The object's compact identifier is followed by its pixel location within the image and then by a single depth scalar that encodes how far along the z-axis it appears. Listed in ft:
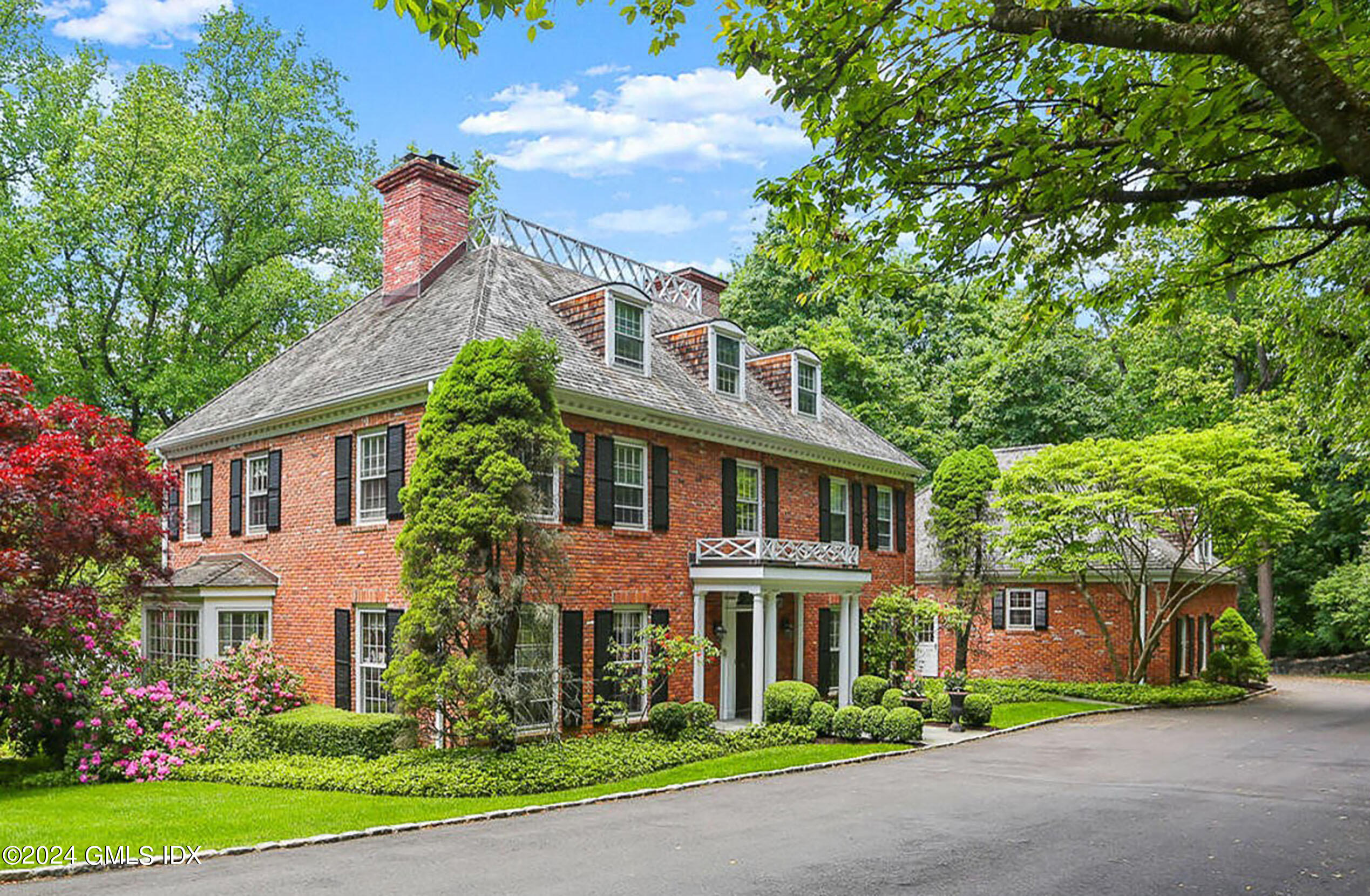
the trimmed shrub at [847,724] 59.98
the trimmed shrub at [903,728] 58.90
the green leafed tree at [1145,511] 79.20
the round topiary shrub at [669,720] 55.42
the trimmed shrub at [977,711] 66.69
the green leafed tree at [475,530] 45.91
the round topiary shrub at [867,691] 68.95
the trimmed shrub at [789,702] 61.67
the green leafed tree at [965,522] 91.25
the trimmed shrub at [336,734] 48.34
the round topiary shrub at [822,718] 60.95
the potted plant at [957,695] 65.67
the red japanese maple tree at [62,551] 45.32
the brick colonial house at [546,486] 56.90
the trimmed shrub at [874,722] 59.52
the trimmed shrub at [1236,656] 97.45
